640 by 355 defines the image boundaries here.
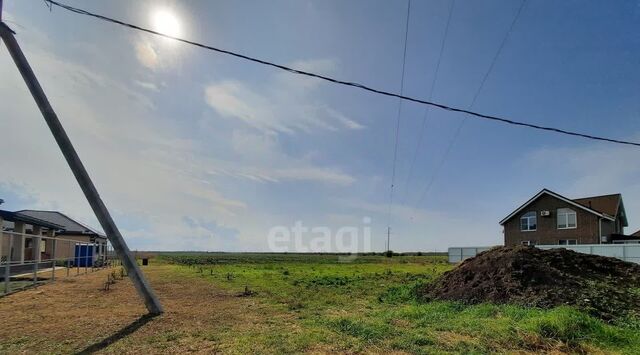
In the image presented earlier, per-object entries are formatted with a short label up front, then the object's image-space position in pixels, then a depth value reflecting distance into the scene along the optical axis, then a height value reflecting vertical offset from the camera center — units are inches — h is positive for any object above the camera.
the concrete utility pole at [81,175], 370.0 +43.2
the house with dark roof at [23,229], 924.0 -22.1
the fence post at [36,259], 619.4 -56.4
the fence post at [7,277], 497.2 -67.5
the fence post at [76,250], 1225.7 -84.9
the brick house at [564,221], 1334.9 +30.5
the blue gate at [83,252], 1250.4 -90.6
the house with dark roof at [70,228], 1533.6 -25.4
